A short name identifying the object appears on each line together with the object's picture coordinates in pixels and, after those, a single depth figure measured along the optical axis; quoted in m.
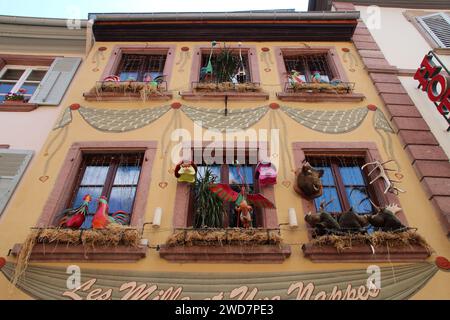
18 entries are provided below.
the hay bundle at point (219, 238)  5.57
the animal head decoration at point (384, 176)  6.44
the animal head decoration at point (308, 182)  6.29
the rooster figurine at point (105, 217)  5.73
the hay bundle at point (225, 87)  8.55
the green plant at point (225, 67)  9.20
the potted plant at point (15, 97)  8.71
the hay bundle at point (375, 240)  5.50
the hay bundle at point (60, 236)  5.59
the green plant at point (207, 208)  6.09
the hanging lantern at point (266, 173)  6.52
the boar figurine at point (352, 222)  5.67
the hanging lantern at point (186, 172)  6.53
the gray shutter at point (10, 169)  6.58
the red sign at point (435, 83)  7.41
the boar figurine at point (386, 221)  5.69
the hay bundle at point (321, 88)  8.41
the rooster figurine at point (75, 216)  5.90
